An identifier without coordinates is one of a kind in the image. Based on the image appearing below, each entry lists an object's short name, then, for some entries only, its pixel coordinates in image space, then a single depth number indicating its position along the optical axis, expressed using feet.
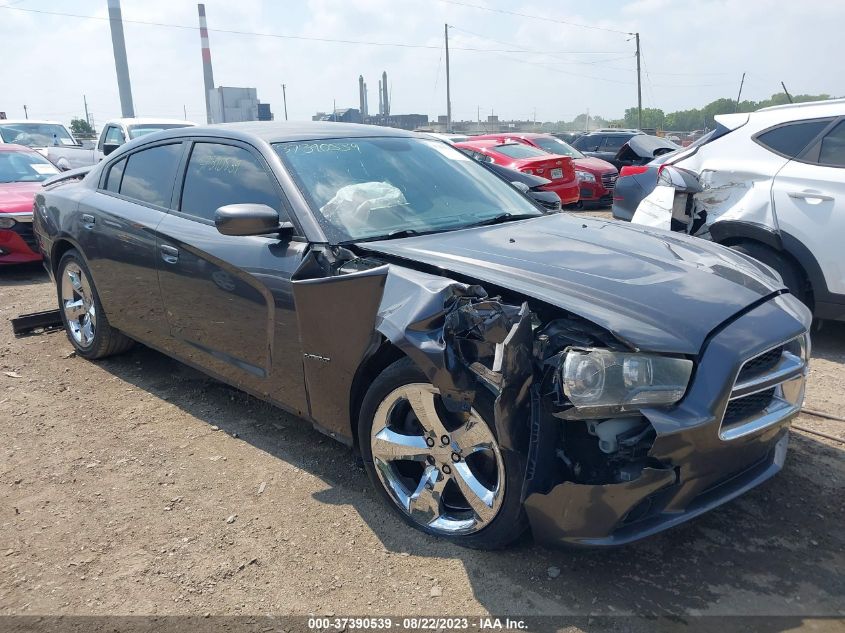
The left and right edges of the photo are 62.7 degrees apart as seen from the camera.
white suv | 15.42
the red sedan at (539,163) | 38.91
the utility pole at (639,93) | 148.36
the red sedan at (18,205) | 25.41
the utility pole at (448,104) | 166.80
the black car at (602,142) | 63.57
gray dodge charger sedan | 7.60
